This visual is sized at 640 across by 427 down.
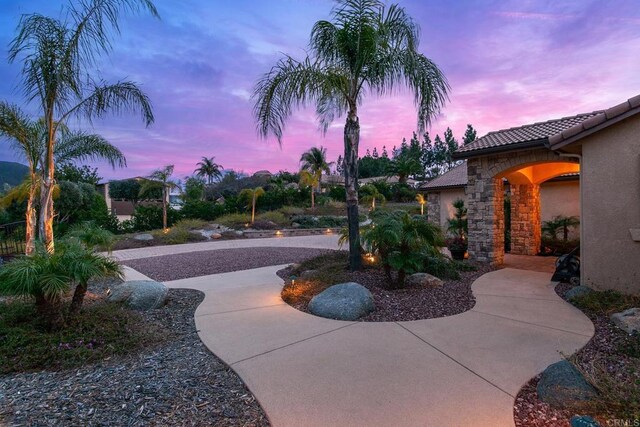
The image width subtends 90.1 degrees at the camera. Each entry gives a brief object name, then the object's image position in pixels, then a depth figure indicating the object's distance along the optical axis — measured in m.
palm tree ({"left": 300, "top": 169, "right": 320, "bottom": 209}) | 26.17
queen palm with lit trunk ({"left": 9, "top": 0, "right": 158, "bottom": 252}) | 5.95
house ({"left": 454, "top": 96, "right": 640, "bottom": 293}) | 5.39
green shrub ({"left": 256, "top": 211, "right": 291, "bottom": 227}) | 22.77
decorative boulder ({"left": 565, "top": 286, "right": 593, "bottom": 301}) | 5.65
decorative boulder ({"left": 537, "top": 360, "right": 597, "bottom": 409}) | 2.56
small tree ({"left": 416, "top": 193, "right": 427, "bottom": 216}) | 25.48
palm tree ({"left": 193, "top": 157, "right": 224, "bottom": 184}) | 51.06
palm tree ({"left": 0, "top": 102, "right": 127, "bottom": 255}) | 7.55
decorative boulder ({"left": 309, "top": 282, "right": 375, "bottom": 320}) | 4.84
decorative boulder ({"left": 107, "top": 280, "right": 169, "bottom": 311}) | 5.32
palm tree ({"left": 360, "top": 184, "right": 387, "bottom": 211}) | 30.44
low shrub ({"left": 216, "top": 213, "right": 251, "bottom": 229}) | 21.88
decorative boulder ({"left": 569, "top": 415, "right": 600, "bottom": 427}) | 2.15
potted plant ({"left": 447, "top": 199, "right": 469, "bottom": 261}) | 10.11
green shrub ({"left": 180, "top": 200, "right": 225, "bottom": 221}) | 23.27
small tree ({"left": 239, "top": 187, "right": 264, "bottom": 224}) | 22.87
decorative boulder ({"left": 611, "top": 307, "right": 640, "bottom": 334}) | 4.11
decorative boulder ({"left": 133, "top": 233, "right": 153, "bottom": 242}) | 16.56
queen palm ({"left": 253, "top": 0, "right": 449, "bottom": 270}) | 6.78
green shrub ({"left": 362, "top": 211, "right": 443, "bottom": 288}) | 5.79
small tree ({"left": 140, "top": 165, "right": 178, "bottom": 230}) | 20.01
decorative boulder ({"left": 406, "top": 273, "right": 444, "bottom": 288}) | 6.47
